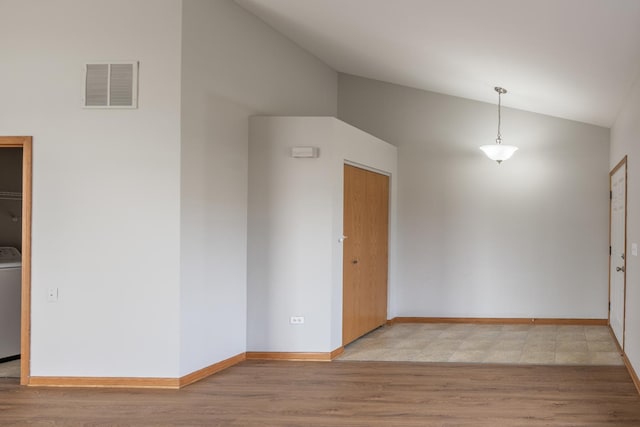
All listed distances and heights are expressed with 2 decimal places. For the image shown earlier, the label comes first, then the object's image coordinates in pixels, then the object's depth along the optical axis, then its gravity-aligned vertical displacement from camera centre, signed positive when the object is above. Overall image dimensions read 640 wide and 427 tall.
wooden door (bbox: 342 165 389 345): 6.93 -0.30
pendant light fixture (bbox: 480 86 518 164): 7.85 +0.88
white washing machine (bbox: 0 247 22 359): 6.28 -0.81
